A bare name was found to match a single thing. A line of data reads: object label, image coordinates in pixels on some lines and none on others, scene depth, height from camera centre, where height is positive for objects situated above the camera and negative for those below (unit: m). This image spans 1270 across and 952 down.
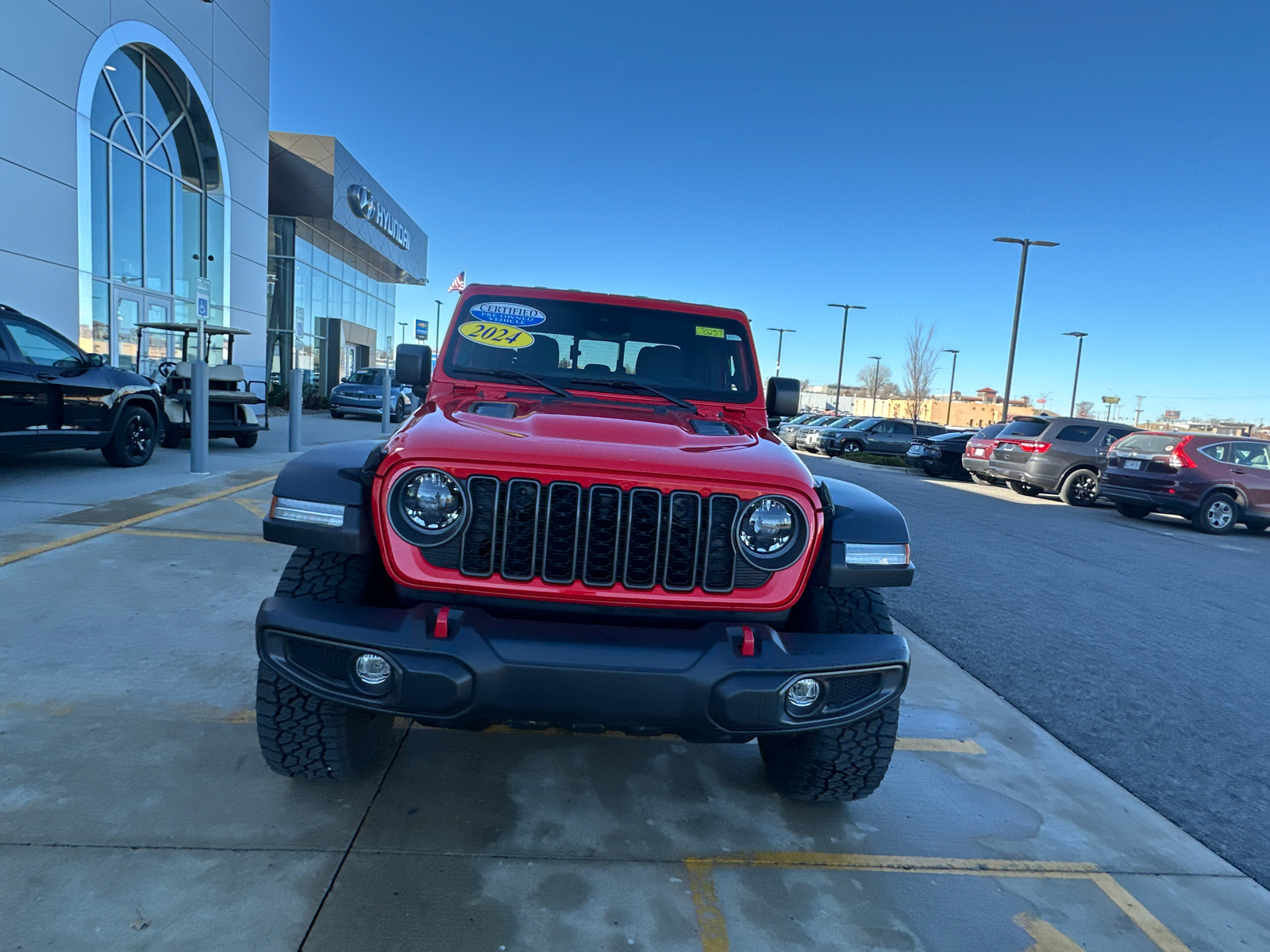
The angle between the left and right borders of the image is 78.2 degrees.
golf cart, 11.66 -0.56
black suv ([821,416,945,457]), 24.44 -0.80
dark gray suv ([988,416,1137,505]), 13.41 -0.45
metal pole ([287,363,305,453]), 12.31 -0.70
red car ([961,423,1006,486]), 14.95 -0.54
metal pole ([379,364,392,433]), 17.84 -0.85
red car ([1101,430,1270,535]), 11.13 -0.56
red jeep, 2.12 -0.62
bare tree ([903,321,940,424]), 36.03 +1.85
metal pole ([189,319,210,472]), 9.13 -0.73
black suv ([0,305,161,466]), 7.64 -0.50
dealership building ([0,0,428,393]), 11.48 +3.54
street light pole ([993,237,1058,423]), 21.25 +4.28
